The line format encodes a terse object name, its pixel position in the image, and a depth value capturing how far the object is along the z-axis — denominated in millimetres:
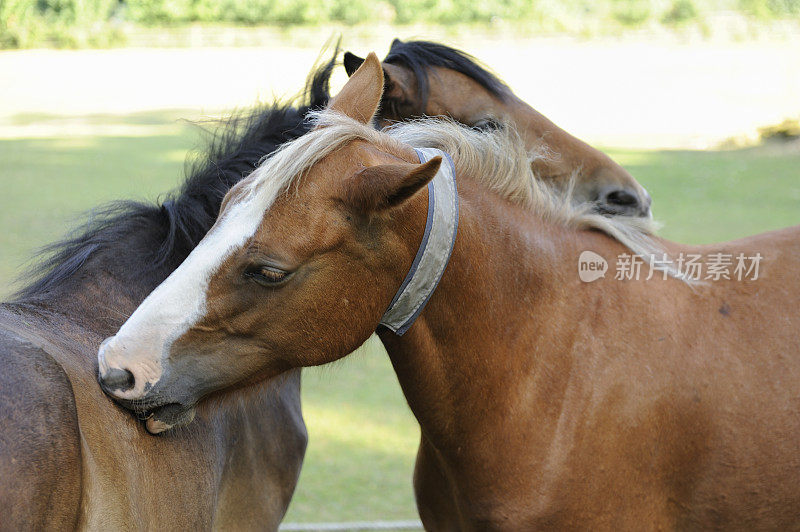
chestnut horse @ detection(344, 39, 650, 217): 5745
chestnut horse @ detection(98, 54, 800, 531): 4943
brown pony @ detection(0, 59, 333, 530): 4822
